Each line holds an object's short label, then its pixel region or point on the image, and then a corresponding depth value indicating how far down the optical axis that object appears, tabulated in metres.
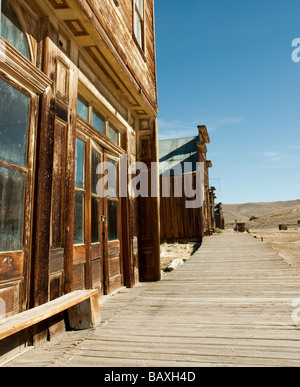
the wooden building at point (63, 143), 2.73
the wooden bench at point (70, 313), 2.15
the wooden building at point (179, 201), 15.93
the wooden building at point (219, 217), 36.50
